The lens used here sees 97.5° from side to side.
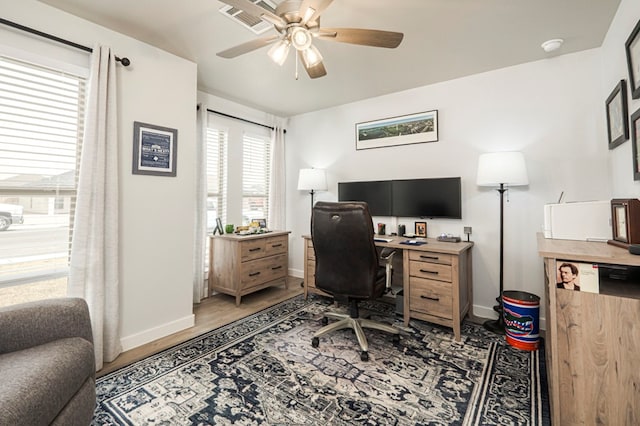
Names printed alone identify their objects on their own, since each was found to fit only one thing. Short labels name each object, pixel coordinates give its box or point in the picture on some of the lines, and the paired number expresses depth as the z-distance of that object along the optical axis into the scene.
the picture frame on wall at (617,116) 1.80
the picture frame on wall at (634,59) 1.56
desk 2.38
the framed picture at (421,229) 3.11
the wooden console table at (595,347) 1.19
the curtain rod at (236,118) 3.44
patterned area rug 1.51
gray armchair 0.95
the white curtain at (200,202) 3.24
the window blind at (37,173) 1.78
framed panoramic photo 3.13
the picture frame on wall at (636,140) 1.59
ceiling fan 1.50
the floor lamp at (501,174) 2.38
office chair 2.01
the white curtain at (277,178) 4.17
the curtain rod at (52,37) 1.71
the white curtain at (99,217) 1.93
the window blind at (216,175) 3.48
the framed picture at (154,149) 2.25
